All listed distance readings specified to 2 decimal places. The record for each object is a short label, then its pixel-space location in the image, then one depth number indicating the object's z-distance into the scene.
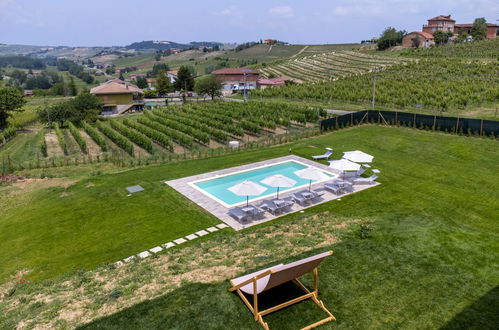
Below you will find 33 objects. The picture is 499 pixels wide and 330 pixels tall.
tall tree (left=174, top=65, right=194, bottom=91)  81.25
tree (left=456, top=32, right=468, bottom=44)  102.37
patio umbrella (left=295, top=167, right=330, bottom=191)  15.47
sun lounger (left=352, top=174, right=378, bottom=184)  17.92
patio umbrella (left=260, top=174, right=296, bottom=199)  14.40
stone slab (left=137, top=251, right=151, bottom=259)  11.70
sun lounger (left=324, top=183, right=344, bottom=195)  16.70
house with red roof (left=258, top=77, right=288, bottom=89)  79.34
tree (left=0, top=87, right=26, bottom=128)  42.29
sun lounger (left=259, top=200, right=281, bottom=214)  14.97
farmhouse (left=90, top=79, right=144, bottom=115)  60.94
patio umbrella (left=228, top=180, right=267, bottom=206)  13.64
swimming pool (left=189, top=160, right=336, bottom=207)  16.97
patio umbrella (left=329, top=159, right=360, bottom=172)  16.75
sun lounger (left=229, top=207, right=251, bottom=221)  14.27
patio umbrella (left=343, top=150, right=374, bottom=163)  18.12
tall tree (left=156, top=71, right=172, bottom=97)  80.50
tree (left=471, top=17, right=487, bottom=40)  102.79
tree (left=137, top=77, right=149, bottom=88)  105.12
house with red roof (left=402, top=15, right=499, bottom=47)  103.06
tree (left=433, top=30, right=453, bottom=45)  102.38
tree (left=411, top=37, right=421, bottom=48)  101.06
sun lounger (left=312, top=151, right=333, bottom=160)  22.36
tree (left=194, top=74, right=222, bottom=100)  61.72
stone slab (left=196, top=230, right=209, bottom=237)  13.27
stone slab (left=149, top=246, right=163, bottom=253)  12.07
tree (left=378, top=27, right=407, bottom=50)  107.44
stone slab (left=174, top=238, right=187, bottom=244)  12.73
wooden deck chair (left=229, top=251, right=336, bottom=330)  6.72
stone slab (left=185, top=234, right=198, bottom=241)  13.01
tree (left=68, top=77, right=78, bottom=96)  94.23
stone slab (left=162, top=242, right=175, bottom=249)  12.36
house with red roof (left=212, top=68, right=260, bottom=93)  85.71
